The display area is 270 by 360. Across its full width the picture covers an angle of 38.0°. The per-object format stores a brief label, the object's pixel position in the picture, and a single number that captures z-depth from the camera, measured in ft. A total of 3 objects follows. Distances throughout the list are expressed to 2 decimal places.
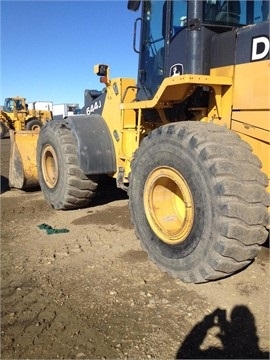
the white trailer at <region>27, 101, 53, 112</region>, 138.31
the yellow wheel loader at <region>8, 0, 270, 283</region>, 10.34
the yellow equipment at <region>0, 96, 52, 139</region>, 78.48
